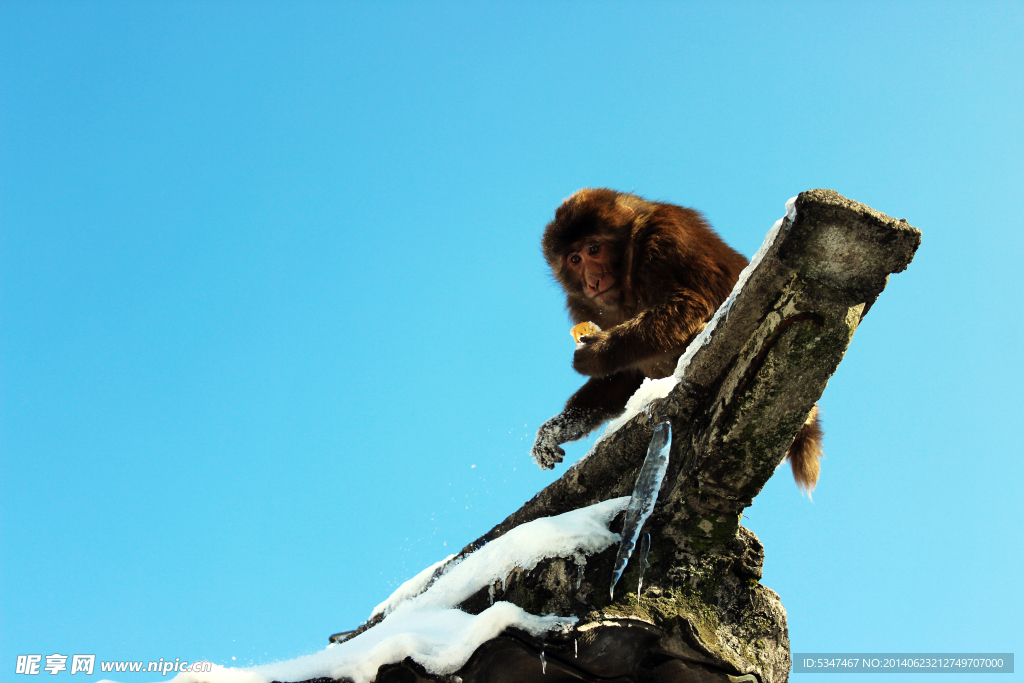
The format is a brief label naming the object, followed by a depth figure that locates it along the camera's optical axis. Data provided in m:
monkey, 4.02
